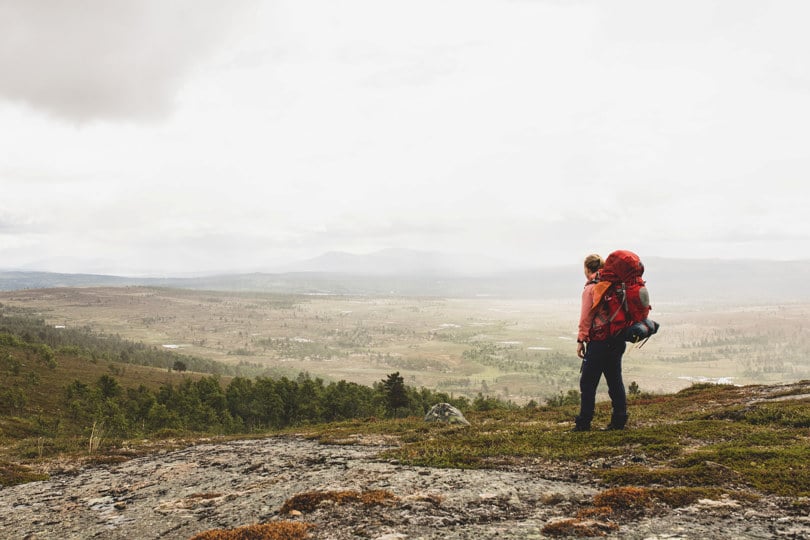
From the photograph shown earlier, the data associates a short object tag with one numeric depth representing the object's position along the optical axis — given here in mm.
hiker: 12438
